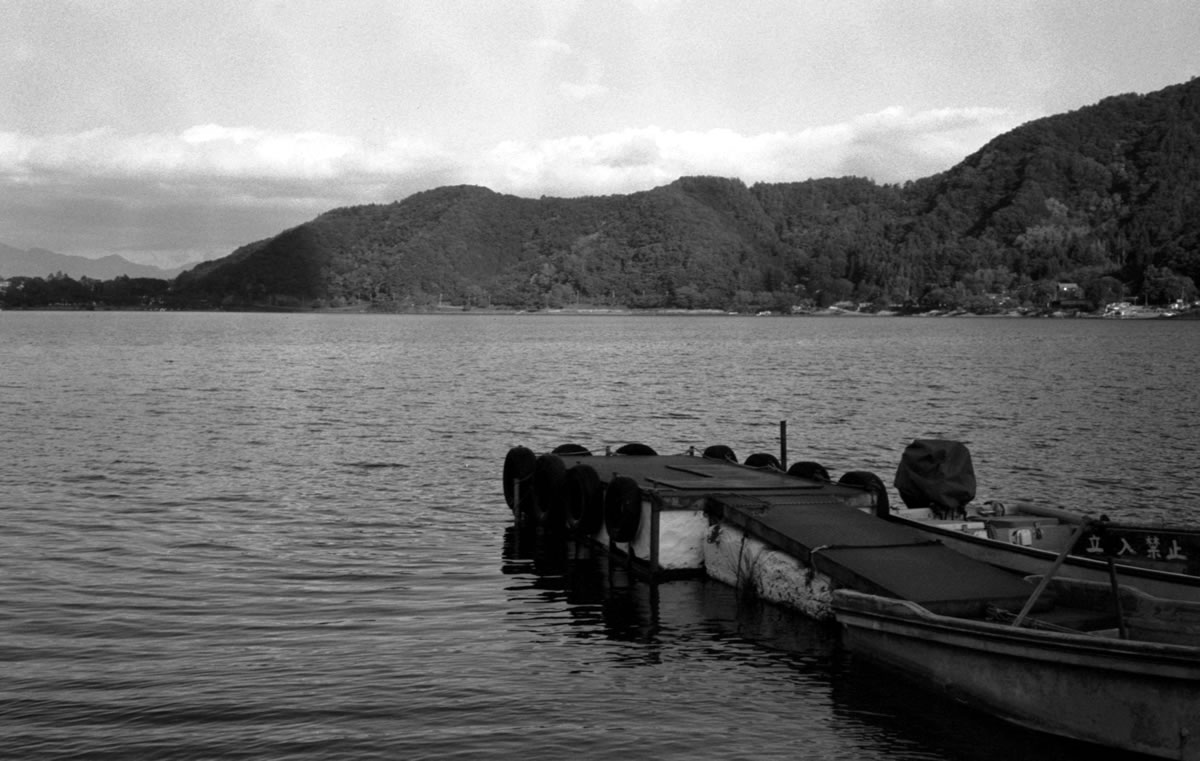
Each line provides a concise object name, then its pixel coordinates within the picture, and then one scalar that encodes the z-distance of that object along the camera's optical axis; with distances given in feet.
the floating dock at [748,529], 44.29
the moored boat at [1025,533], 42.60
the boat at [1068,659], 32.40
